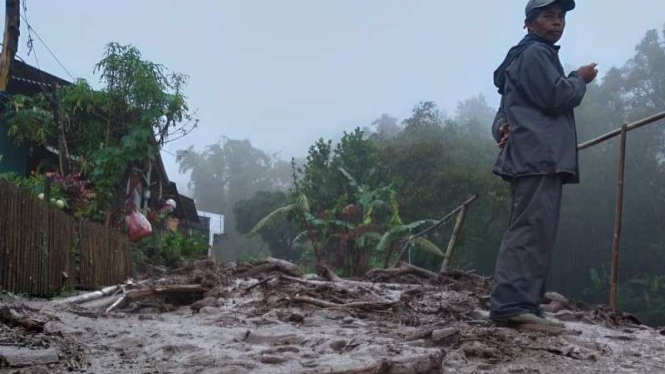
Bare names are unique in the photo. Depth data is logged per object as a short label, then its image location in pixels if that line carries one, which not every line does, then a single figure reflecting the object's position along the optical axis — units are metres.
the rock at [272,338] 2.83
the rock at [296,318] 3.52
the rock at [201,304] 4.39
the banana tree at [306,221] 13.69
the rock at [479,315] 3.51
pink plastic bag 9.96
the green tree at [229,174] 62.00
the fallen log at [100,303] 4.45
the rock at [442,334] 2.63
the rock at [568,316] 3.84
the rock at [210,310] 4.17
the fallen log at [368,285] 5.04
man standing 3.12
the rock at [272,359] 2.38
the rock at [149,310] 4.41
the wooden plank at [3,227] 4.88
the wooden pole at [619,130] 3.77
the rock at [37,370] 2.15
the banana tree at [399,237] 12.59
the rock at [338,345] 2.60
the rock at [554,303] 4.28
